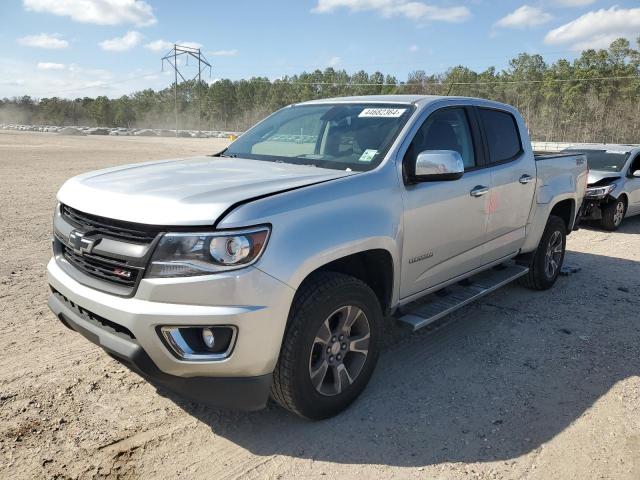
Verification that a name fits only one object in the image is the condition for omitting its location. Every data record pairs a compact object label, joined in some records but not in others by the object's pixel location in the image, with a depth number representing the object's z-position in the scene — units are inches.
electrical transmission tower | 3420.3
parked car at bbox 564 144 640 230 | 371.4
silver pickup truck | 96.2
